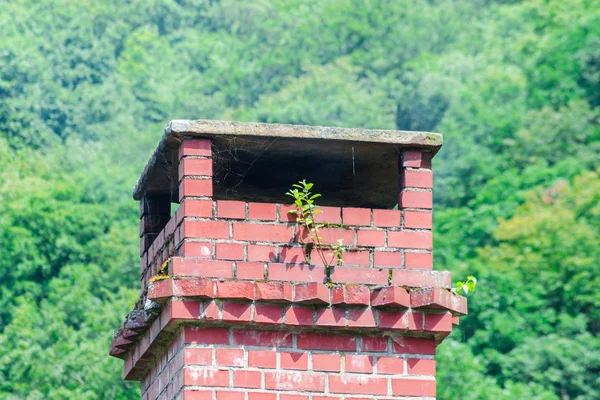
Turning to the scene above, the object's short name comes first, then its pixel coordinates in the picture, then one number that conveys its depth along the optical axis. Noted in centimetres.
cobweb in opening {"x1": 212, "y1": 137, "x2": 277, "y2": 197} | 1094
